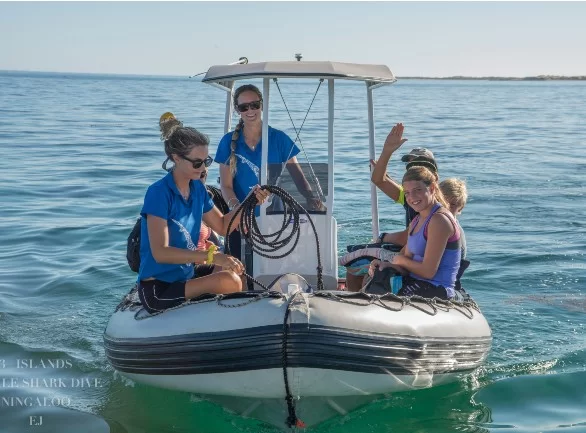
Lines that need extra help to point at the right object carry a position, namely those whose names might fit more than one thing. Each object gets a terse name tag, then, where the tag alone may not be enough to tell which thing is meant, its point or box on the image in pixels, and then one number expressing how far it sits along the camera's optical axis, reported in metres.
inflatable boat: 4.96
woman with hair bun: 5.13
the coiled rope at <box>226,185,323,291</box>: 5.66
